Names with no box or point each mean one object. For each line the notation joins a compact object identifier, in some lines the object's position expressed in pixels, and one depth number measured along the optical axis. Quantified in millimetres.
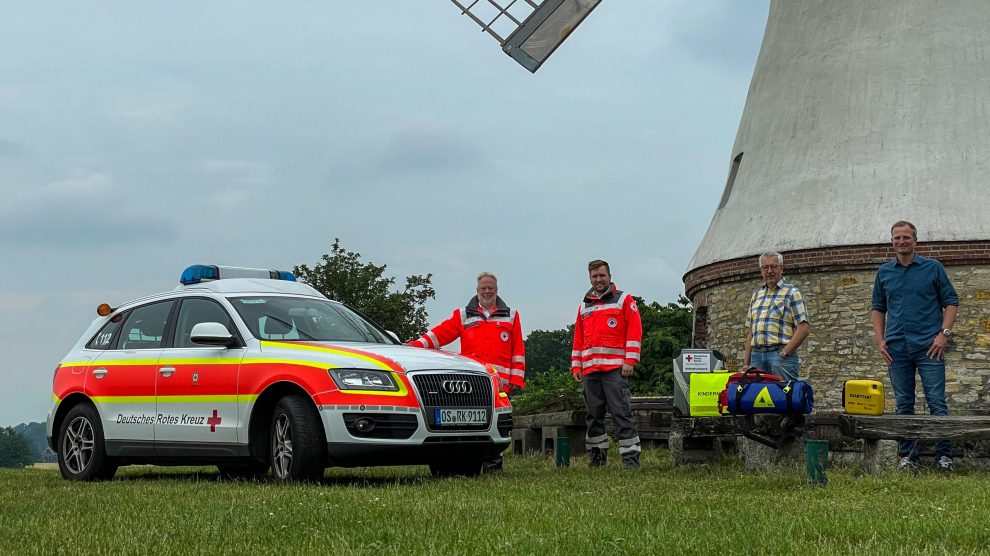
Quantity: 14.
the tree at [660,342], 34031
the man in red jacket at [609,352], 10734
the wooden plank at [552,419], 13555
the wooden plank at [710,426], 9125
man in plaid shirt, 10086
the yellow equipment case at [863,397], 9031
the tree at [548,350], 77125
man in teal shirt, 9664
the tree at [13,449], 71250
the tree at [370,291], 37281
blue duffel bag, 8852
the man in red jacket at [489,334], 10906
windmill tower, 16906
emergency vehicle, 8492
